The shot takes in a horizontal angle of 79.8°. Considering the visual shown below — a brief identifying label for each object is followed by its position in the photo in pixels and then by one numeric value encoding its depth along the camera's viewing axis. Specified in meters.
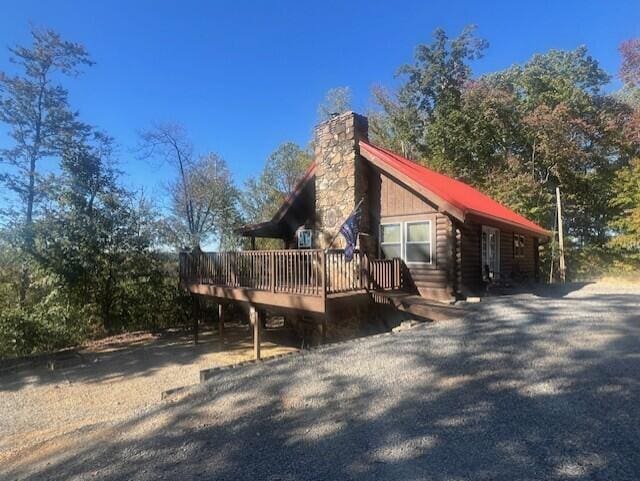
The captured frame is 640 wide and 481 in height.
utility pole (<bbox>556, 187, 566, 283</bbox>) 17.92
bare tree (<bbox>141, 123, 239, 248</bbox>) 23.92
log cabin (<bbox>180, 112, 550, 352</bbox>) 8.74
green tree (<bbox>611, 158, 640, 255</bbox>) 16.94
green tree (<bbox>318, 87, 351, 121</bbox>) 27.39
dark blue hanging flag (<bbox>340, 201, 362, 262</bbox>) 8.91
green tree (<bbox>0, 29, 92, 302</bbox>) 12.27
